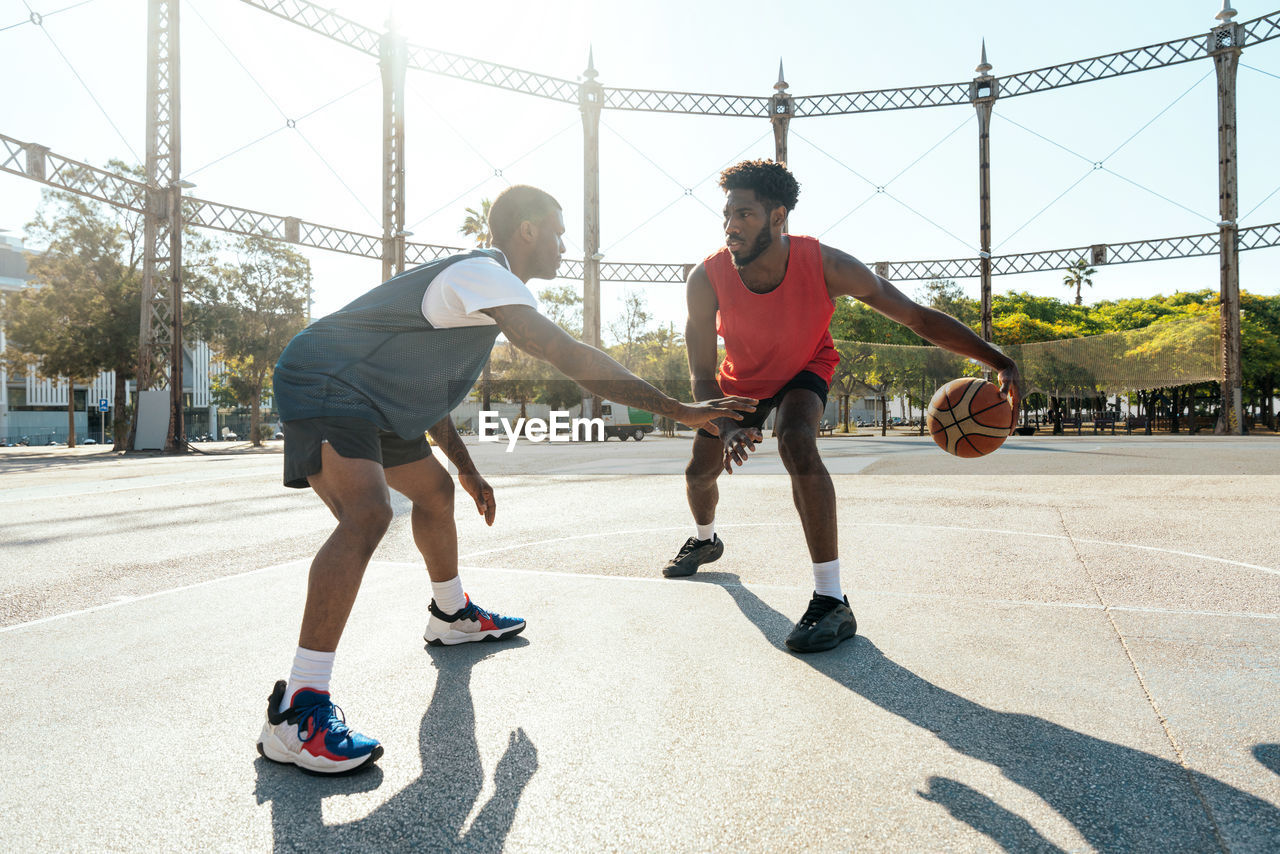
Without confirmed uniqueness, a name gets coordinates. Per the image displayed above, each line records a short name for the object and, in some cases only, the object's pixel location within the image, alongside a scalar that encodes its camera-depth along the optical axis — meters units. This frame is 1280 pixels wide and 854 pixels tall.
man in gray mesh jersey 2.08
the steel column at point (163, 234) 23.17
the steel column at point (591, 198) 29.14
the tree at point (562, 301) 48.98
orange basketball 3.97
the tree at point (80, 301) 30.44
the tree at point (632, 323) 54.34
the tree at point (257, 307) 34.44
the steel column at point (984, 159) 27.17
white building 60.38
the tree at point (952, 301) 60.81
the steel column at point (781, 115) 28.78
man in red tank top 3.12
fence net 33.78
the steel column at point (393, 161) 24.64
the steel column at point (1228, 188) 26.31
